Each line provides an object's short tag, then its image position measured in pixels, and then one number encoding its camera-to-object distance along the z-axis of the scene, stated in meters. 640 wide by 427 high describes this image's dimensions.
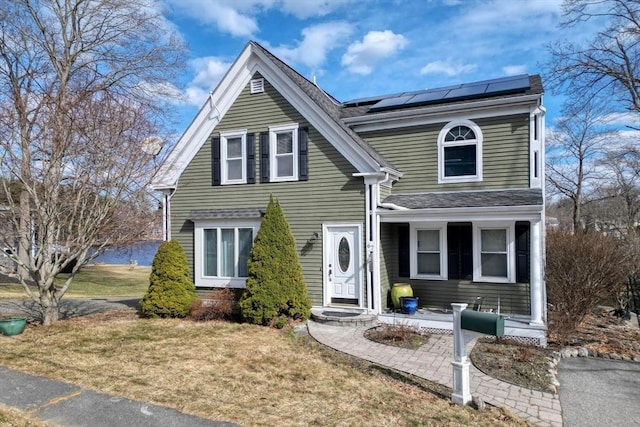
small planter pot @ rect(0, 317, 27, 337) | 9.20
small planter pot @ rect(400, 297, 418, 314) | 10.64
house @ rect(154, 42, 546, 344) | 10.52
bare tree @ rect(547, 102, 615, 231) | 31.14
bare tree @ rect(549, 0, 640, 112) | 13.11
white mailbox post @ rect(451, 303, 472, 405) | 5.69
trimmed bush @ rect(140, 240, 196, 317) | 11.34
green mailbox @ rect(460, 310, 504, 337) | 5.35
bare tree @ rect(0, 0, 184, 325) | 9.77
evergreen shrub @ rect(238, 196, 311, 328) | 10.24
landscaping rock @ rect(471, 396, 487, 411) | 5.54
